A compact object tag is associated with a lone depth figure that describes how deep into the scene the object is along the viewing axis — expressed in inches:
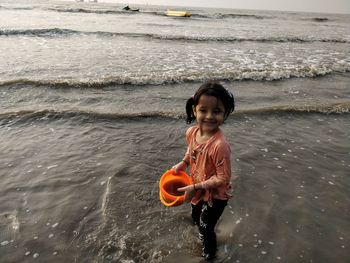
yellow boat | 1644.8
